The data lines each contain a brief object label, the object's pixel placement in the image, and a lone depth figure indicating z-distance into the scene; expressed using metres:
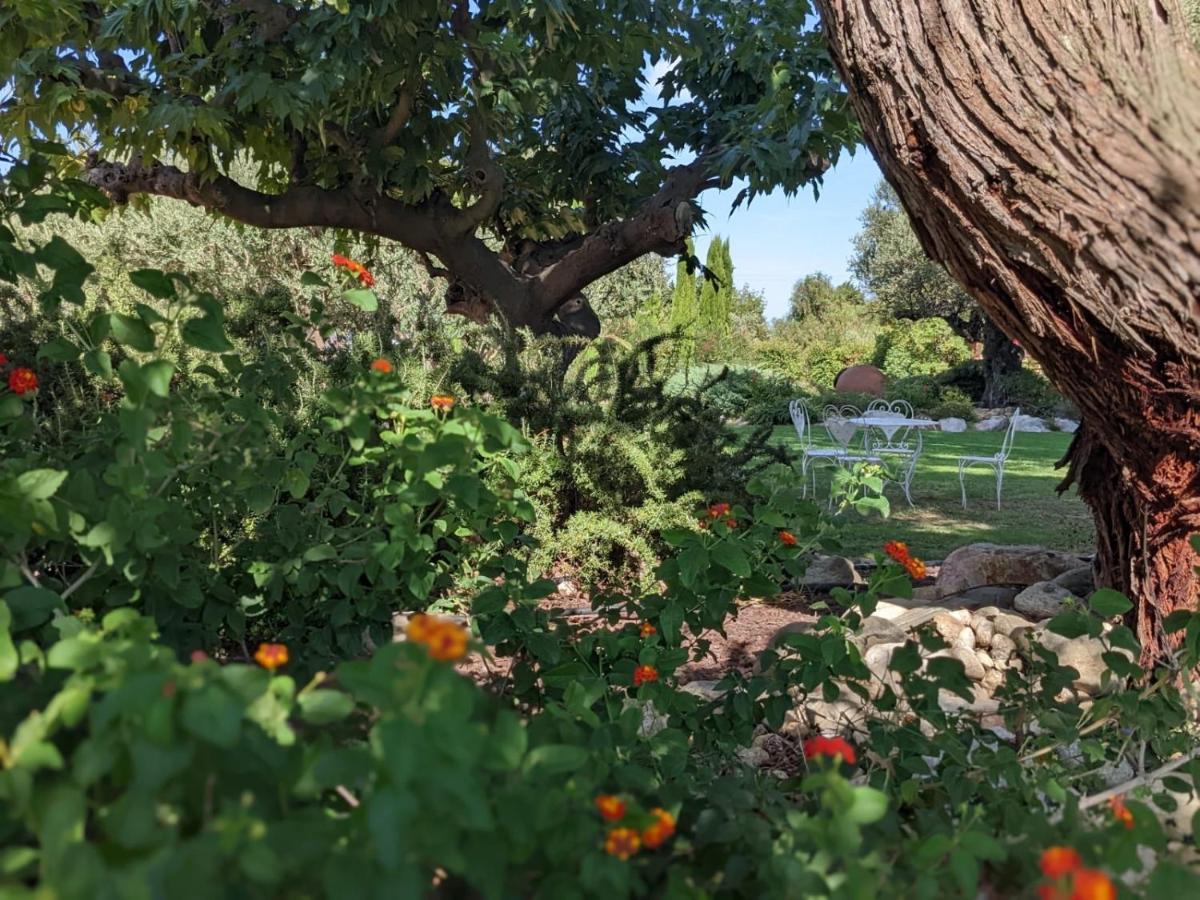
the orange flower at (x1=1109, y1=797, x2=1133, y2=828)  1.10
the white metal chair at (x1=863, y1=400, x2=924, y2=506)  8.11
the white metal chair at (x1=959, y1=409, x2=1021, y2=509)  8.11
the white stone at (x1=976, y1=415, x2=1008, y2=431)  16.69
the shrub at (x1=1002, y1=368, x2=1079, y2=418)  18.11
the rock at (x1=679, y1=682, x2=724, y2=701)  3.07
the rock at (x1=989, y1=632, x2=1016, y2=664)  3.34
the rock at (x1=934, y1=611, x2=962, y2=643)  3.45
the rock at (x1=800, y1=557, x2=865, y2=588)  5.03
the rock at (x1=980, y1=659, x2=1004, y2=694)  3.18
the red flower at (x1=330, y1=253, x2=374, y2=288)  1.88
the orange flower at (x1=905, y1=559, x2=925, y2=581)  1.98
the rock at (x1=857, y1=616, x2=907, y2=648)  3.38
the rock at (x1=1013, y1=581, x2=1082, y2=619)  3.73
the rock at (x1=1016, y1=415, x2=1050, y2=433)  16.42
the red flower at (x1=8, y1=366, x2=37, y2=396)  1.77
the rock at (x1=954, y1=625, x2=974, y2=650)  3.42
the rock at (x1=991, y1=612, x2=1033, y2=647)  3.43
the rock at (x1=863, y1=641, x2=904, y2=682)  3.11
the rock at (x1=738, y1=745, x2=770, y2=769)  2.60
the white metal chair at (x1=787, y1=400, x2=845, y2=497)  8.16
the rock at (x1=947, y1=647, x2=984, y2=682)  3.27
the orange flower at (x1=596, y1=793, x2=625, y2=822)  0.97
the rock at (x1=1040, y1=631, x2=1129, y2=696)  2.99
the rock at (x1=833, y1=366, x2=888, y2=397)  19.72
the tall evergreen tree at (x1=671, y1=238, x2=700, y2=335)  22.19
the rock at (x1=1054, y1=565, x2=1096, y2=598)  3.93
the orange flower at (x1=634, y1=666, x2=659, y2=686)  1.80
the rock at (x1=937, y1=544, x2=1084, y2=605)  4.39
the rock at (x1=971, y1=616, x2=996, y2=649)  3.45
